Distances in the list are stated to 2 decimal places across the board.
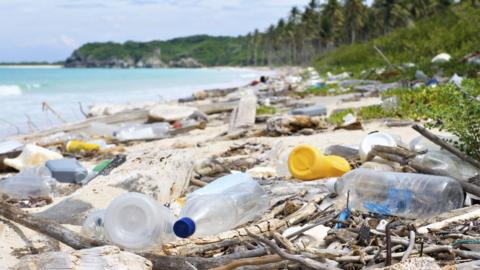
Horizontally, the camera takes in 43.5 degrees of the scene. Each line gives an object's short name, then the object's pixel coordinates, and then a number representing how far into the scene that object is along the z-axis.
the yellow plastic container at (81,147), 7.28
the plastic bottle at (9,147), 6.93
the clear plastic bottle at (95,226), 3.12
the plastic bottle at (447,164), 3.42
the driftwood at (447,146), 3.31
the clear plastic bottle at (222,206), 3.02
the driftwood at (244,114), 8.10
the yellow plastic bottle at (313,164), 3.96
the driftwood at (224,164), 4.68
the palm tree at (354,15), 66.00
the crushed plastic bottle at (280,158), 4.44
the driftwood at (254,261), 2.22
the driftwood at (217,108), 11.59
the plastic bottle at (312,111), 8.76
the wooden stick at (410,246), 2.19
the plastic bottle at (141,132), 8.48
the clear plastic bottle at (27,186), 4.52
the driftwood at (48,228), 2.69
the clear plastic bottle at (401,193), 3.10
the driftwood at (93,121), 9.89
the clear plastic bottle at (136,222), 2.82
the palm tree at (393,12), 60.16
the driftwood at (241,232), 2.76
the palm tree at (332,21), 70.75
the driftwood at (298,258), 2.13
